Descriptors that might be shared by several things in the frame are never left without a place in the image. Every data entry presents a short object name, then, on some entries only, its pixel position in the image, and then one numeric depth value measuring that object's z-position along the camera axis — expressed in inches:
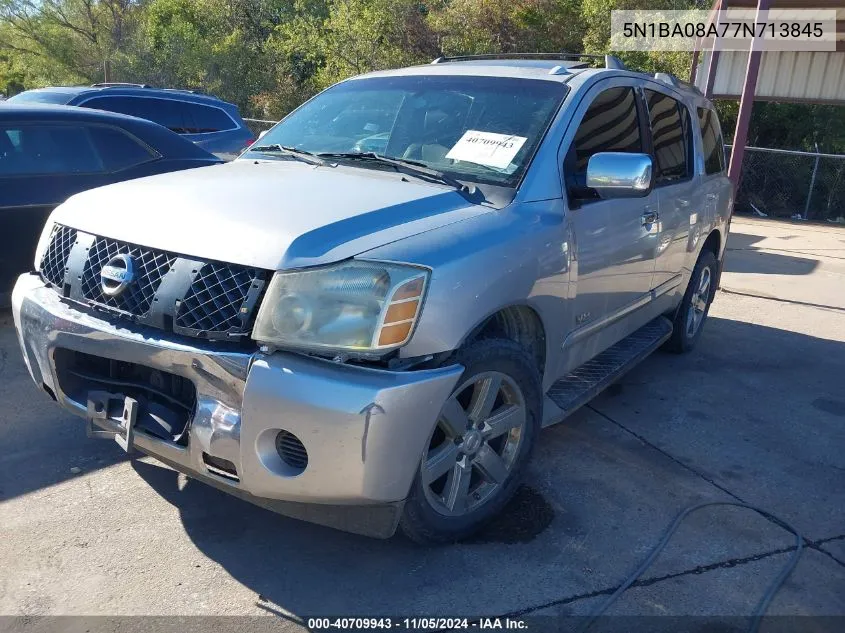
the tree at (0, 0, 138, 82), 1165.7
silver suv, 99.9
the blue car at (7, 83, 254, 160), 352.8
